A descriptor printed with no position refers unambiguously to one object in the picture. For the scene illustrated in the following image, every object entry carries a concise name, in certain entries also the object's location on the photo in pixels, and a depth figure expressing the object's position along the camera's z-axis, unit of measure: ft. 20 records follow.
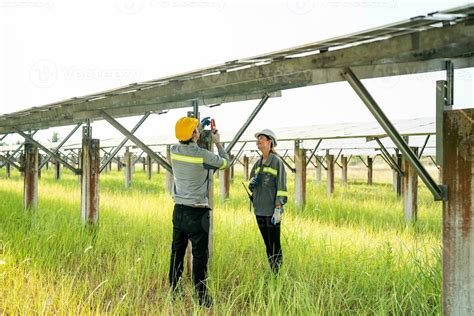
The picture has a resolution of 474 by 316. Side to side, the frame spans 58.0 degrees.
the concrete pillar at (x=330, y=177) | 41.06
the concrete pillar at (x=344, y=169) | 54.16
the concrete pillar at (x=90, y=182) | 17.88
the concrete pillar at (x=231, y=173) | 58.69
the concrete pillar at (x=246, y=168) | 56.92
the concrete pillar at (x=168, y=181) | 37.88
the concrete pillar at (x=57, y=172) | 52.27
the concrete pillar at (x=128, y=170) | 44.75
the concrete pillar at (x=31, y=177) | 23.56
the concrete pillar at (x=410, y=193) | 24.14
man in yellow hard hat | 11.02
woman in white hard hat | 12.87
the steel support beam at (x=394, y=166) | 23.81
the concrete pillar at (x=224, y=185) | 33.29
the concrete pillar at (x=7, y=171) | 56.90
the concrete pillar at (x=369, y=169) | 58.18
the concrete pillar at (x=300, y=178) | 29.58
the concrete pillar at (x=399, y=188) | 37.29
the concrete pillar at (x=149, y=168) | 57.92
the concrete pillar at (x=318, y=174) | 55.67
